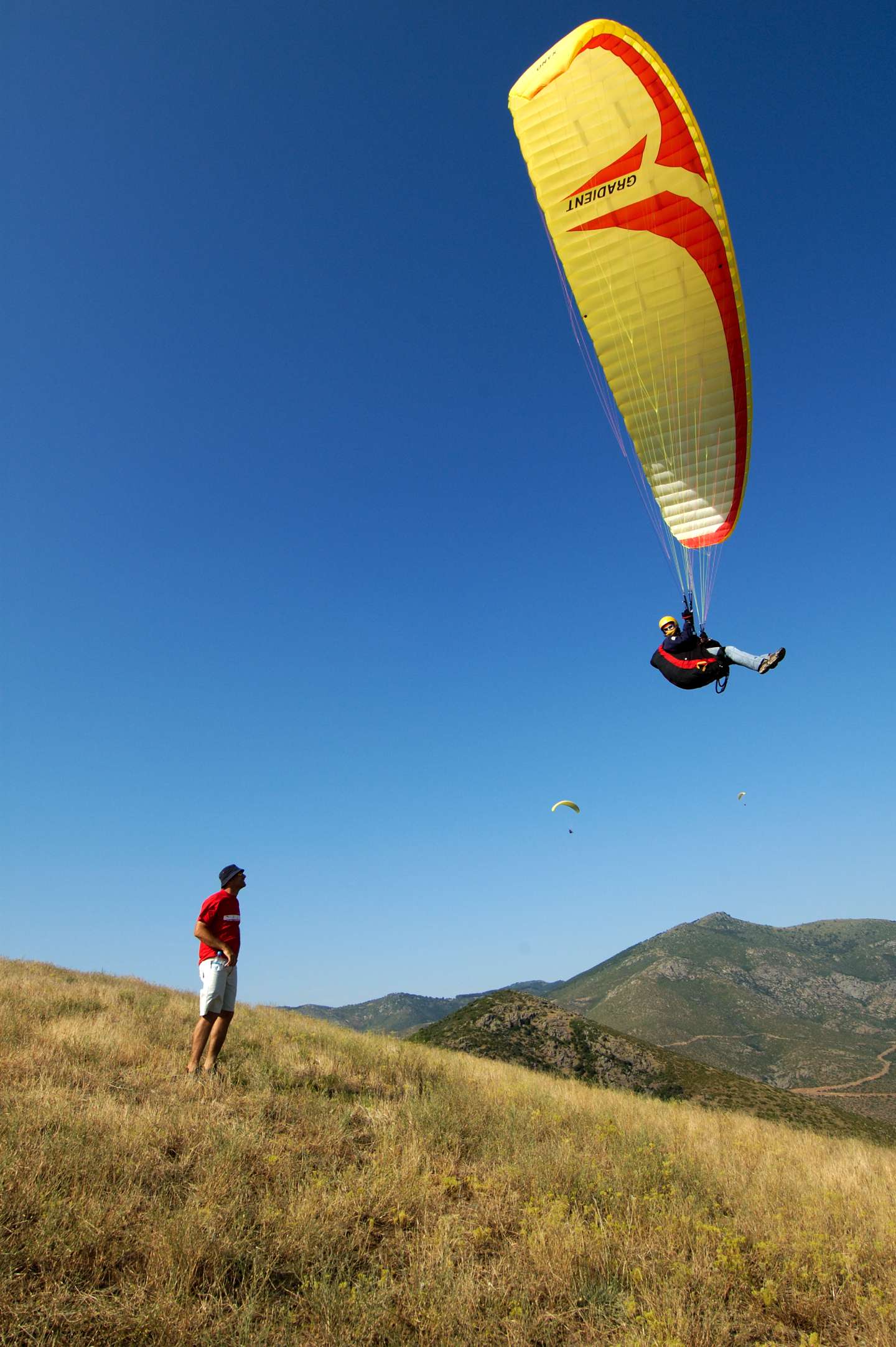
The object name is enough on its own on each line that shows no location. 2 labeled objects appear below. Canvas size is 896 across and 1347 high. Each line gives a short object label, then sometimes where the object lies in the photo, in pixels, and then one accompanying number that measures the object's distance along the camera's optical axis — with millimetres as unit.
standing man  6965
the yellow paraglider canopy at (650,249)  9773
